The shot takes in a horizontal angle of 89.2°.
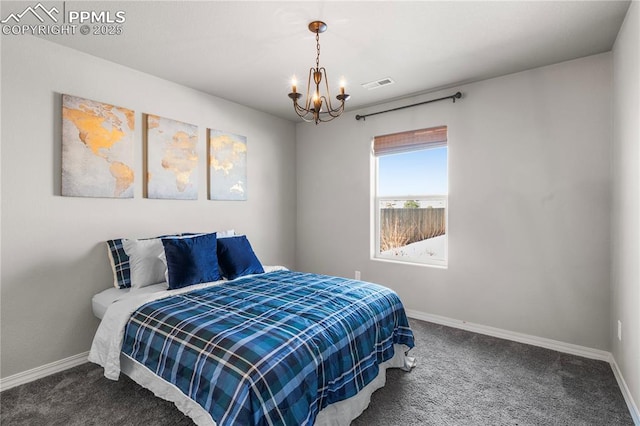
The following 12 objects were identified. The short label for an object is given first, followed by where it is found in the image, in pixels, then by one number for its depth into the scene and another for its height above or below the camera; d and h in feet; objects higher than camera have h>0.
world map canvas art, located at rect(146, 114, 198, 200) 10.33 +1.68
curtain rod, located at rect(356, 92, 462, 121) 11.04 +3.94
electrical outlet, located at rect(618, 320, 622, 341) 7.77 -2.85
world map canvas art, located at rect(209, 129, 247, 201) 12.18 +1.70
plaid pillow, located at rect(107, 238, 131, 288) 9.01 -1.56
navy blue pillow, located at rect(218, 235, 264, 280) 9.80 -1.53
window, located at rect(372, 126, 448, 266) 12.09 +0.55
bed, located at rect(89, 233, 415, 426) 4.87 -2.48
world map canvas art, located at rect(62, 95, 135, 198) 8.55 +1.67
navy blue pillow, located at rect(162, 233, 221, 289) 8.54 -1.41
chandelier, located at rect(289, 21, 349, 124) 7.02 +2.97
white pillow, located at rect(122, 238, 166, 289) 8.77 -1.45
